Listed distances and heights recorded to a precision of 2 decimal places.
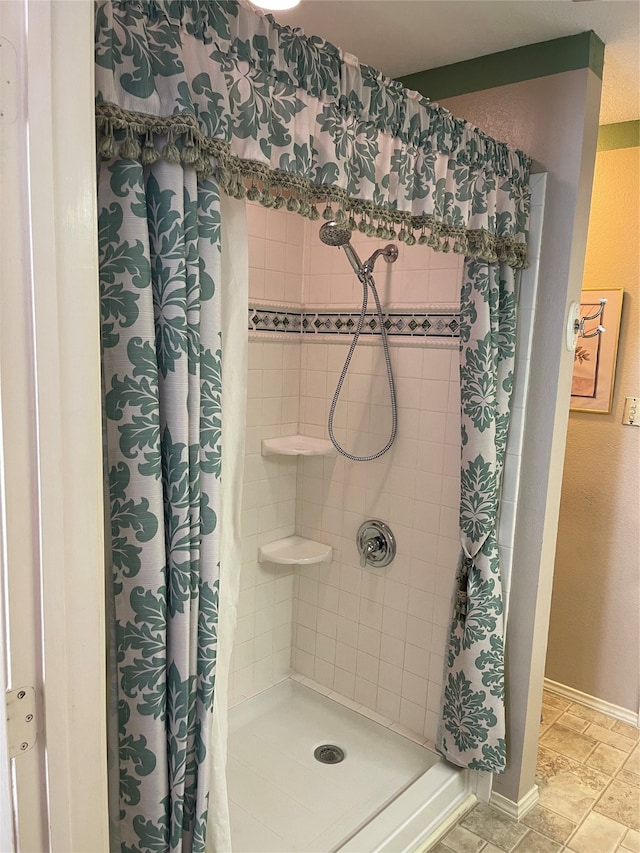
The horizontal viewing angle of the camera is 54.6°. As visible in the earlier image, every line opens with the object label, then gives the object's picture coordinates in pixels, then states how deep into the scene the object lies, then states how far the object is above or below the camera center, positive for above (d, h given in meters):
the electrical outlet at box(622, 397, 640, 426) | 2.64 -0.23
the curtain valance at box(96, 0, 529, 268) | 0.96 +0.42
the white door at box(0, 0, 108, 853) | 0.64 -0.09
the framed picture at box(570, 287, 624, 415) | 2.66 +0.00
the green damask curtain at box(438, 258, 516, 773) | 1.89 -0.56
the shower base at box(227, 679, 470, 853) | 1.94 -1.54
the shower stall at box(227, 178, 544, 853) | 2.10 -0.80
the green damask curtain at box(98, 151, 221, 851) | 0.98 -0.23
